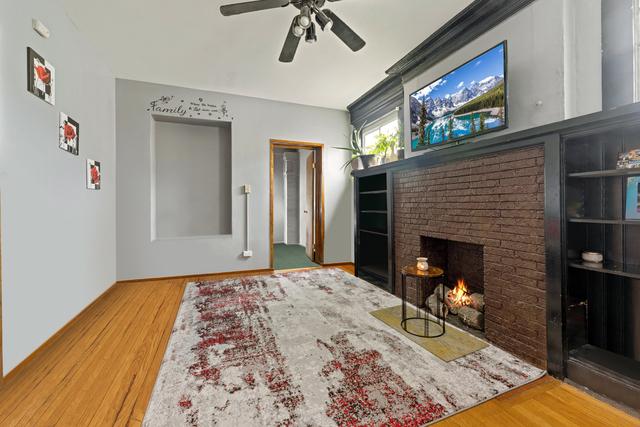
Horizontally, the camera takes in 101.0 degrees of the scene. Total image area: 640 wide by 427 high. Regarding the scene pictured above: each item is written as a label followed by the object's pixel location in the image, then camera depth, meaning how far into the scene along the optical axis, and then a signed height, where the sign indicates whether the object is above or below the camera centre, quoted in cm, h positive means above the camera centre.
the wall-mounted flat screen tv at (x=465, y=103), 208 +100
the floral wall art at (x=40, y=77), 186 +104
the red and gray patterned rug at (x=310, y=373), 130 -98
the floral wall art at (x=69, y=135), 226 +73
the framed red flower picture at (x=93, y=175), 278 +45
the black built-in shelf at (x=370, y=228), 369 -22
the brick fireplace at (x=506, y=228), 167 -13
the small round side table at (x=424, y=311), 207 -92
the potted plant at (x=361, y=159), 357 +75
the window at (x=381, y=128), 395 +138
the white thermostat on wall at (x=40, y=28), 193 +141
